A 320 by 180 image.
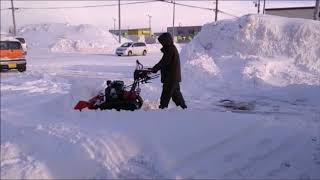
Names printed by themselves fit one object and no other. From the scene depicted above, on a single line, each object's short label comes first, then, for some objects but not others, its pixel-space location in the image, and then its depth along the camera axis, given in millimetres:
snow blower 7379
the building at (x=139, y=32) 80225
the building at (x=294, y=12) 34688
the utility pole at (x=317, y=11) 24503
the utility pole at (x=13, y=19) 51875
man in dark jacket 7223
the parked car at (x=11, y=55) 15373
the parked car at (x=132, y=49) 36175
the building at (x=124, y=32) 85725
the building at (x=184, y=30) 83362
